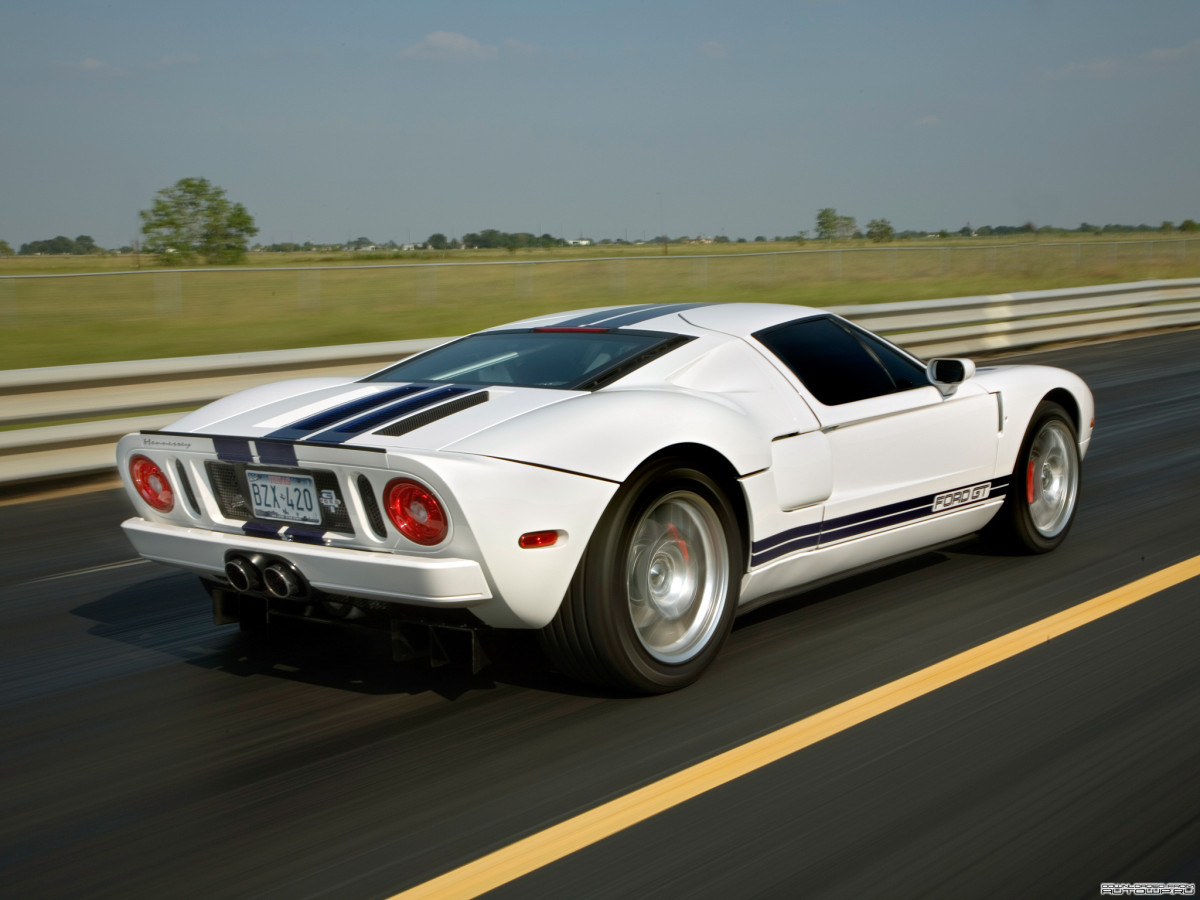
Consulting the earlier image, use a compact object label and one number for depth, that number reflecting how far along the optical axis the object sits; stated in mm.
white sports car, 3555
